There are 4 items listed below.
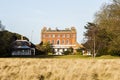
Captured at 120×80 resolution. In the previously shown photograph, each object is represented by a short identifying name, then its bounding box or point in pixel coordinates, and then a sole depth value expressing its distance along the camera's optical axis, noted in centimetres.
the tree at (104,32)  7262
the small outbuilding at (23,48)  12374
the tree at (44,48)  13625
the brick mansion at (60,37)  18675
